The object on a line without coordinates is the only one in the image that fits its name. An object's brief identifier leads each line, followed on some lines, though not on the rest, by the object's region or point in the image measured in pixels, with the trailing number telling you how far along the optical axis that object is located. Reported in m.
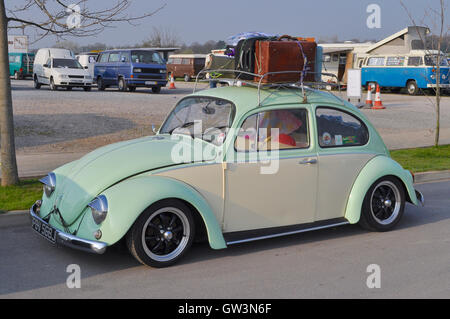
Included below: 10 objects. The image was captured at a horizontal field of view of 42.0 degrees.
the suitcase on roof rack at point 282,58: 6.57
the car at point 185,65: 47.06
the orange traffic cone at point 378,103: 23.38
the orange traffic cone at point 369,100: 24.19
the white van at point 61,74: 28.31
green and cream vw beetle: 5.45
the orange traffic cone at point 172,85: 34.00
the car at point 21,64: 42.50
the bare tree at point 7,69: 8.22
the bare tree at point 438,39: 12.98
